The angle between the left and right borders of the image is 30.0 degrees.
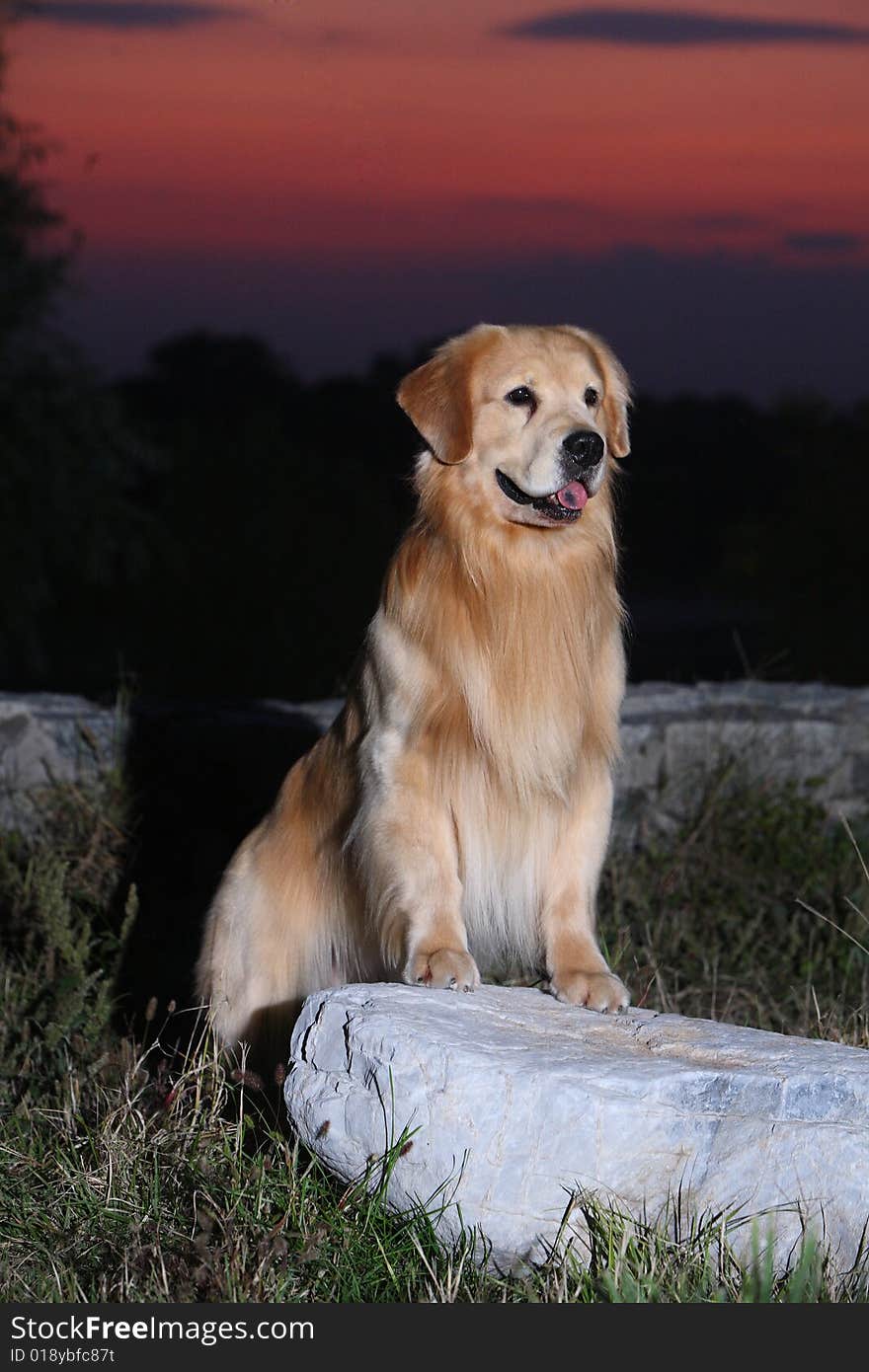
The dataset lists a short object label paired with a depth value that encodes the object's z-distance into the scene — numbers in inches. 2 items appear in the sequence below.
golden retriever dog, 153.2
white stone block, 122.5
